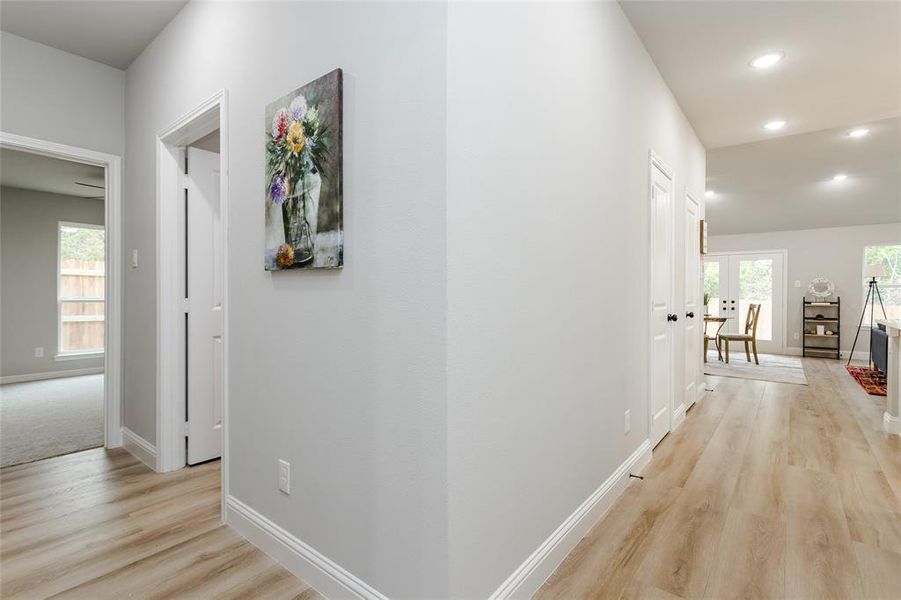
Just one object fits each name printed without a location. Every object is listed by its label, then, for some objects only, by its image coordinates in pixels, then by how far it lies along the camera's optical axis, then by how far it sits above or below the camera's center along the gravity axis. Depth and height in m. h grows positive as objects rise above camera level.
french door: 8.42 +0.10
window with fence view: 6.18 +0.07
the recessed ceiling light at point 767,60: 2.87 +1.48
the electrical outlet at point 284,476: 1.78 -0.70
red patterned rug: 4.99 -1.00
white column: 3.44 -0.66
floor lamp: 6.93 +0.17
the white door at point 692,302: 4.07 -0.06
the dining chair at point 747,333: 6.77 -0.58
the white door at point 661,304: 3.01 -0.06
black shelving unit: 7.81 -0.53
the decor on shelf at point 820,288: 7.89 +0.13
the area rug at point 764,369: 5.80 -1.01
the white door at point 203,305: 2.76 -0.07
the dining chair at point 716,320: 6.49 -0.35
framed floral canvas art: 1.53 +0.41
